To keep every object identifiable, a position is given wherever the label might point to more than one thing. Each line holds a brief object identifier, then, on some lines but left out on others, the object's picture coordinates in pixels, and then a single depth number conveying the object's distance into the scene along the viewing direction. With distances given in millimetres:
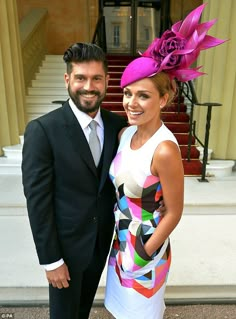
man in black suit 1171
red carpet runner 4016
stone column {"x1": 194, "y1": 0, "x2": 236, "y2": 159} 3758
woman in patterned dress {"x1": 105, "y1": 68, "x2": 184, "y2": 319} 1135
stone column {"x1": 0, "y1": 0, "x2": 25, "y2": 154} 4062
